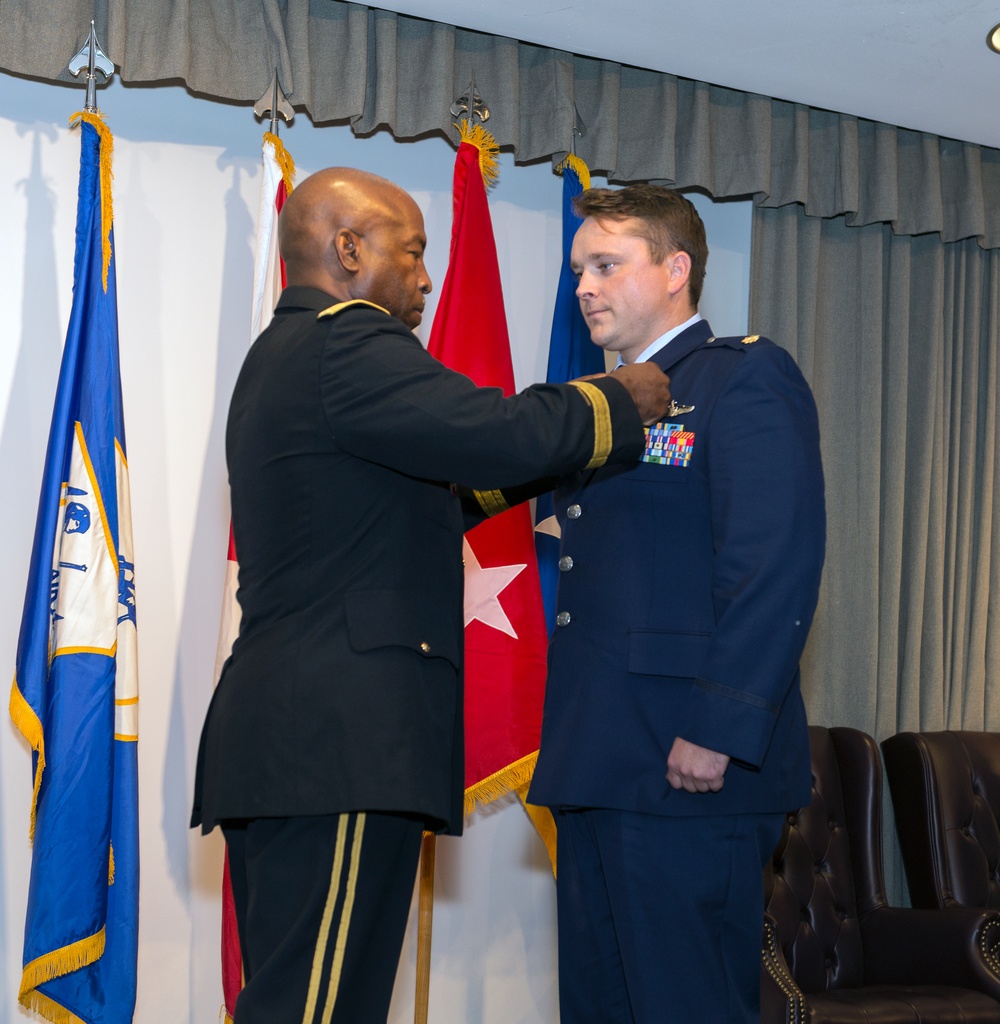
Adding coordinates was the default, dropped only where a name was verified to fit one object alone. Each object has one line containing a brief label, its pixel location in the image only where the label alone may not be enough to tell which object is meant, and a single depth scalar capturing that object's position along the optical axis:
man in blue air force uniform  1.86
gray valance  2.99
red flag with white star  3.05
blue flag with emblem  2.69
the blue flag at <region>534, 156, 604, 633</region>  3.39
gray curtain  3.79
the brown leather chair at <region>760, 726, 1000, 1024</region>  2.90
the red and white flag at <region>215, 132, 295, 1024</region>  2.89
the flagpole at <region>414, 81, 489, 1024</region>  2.96
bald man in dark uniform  1.57
